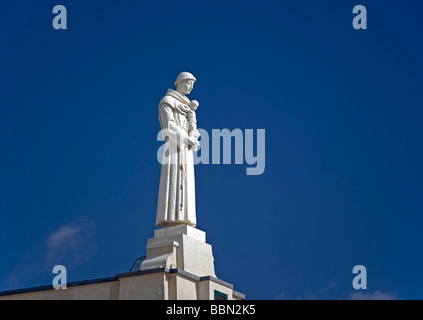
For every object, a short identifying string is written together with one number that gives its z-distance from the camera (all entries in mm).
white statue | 25188
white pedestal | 23969
